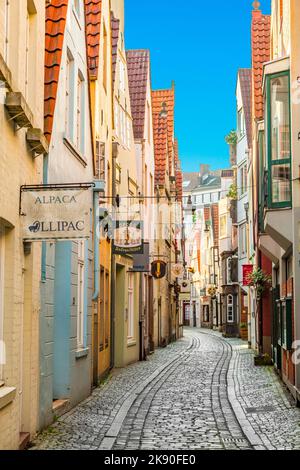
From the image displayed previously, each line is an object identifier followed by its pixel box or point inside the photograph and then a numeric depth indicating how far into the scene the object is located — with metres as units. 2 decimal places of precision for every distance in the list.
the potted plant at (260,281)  25.12
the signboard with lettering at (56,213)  9.10
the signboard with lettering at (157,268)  30.19
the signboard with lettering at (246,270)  31.56
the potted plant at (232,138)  44.12
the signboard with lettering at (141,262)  24.14
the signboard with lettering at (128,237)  20.81
